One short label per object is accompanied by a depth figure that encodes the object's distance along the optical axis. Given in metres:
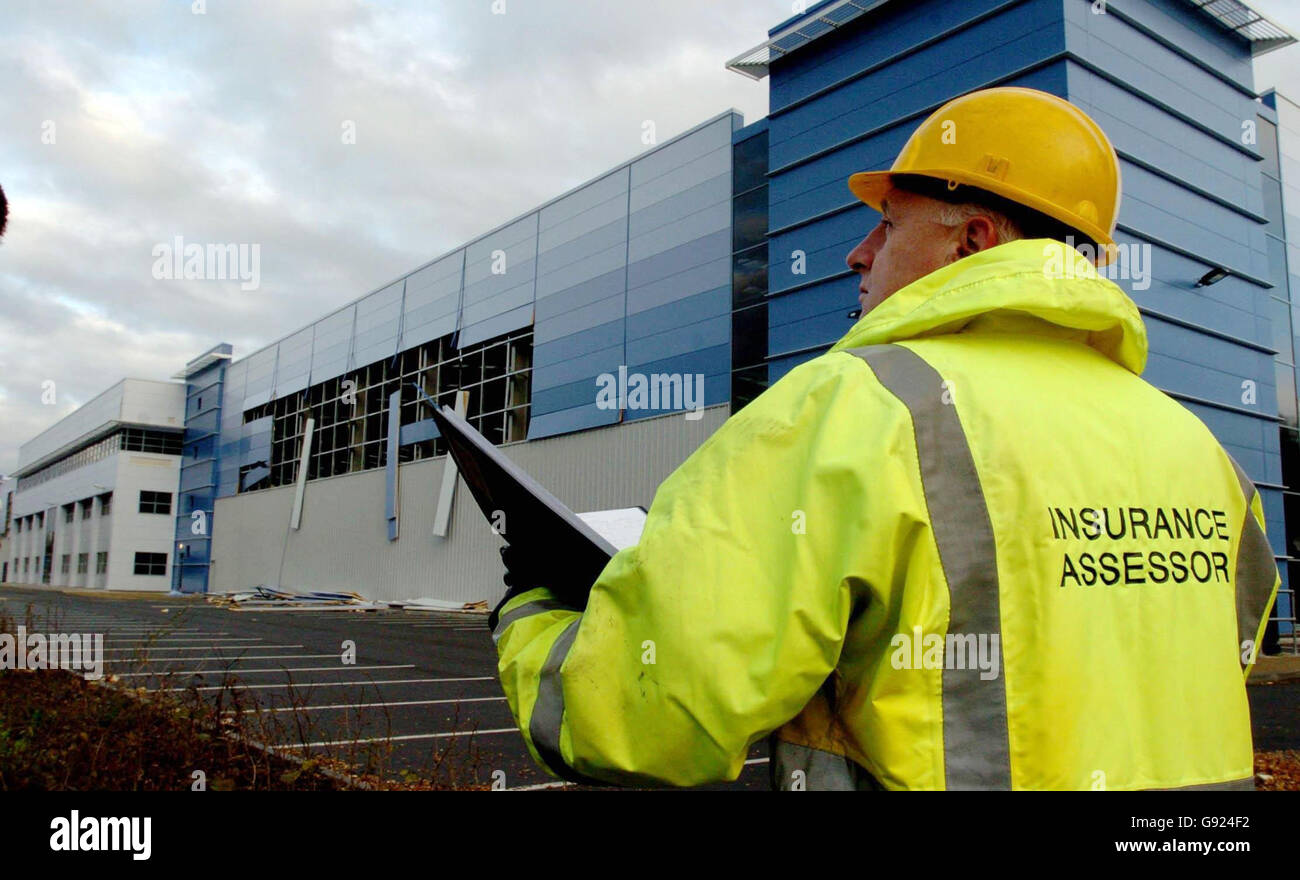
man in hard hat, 1.08
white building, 51.00
